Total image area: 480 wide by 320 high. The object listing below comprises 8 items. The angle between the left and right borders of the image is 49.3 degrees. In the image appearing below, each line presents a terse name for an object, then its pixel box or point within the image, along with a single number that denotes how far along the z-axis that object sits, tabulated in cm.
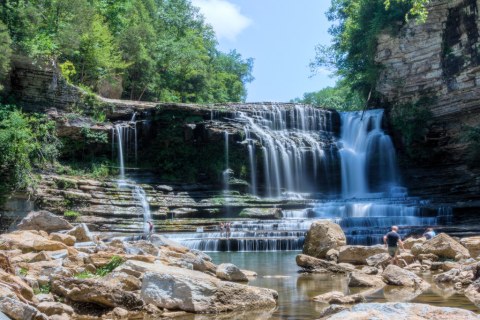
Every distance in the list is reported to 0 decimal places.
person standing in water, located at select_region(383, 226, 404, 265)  1534
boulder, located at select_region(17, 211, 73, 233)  1753
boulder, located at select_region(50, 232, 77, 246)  1308
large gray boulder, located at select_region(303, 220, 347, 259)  1461
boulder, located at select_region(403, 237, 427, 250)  1542
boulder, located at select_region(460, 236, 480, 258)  1382
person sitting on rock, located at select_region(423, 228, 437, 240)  1674
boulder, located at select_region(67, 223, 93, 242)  1523
